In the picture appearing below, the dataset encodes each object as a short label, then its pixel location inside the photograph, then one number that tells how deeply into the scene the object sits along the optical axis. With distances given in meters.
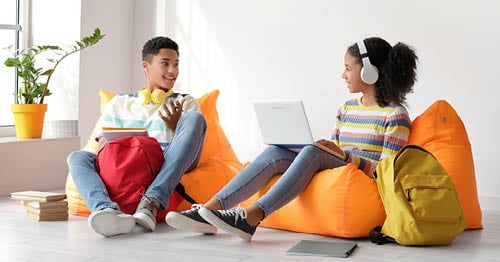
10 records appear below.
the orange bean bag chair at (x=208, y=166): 4.49
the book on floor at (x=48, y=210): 4.31
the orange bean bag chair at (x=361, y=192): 3.88
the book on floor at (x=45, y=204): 4.30
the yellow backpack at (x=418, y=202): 3.64
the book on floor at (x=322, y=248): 3.51
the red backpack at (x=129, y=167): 4.18
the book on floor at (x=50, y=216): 4.32
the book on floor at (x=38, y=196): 4.30
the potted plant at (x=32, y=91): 5.54
